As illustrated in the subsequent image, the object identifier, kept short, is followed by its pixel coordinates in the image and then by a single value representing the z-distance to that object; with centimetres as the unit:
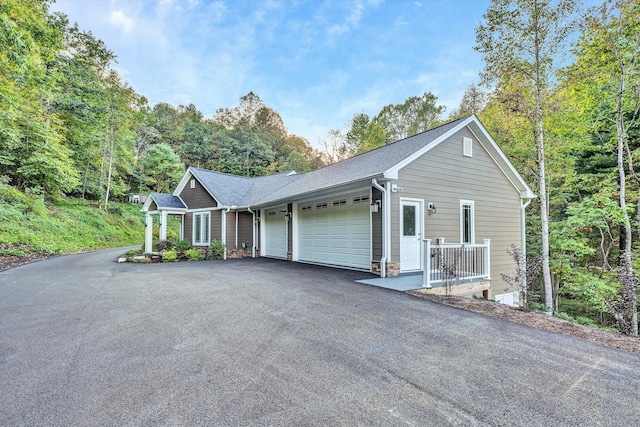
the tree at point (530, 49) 663
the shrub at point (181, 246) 1248
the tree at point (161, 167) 2558
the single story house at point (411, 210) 723
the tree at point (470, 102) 1764
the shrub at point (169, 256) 1154
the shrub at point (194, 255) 1203
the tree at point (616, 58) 638
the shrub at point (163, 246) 1284
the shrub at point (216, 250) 1222
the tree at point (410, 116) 2245
